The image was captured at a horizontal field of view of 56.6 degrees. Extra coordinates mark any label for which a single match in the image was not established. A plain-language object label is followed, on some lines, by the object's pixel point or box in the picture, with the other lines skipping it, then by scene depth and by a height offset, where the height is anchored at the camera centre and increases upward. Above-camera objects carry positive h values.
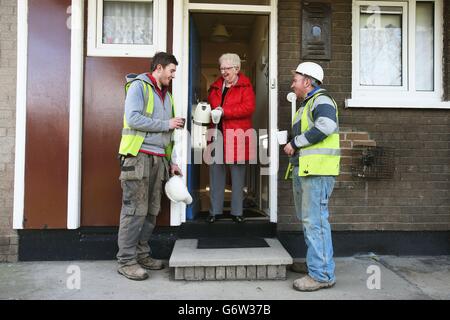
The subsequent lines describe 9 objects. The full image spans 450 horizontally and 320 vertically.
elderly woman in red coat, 4.54 +0.40
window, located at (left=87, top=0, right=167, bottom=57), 4.50 +1.53
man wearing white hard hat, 3.46 -0.03
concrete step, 3.77 -0.88
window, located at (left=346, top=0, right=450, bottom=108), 4.78 +1.38
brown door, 4.34 +0.54
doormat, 4.16 -0.76
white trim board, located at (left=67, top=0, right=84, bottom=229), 4.36 +0.50
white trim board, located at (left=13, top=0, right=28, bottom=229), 4.32 +0.56
